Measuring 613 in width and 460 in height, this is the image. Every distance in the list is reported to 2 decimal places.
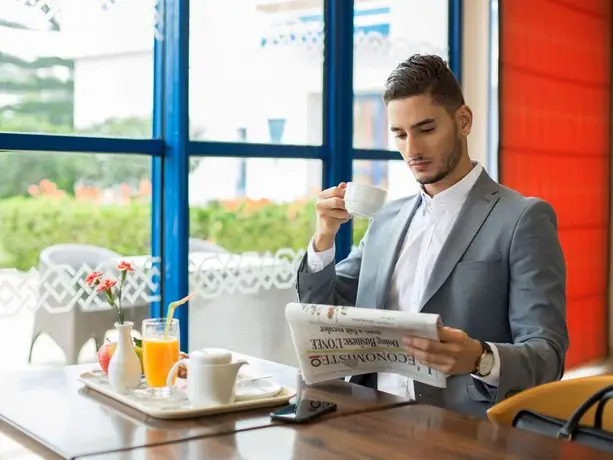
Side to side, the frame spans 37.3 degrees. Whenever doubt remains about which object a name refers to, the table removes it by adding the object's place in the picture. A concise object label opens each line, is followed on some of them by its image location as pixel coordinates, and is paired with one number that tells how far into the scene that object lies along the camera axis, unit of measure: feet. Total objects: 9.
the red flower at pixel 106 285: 5.96
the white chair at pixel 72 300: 9.14
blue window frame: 9.88
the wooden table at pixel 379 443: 4.58
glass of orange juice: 5.90
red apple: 6.25
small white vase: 5.85
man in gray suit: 6.55
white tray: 5.34
